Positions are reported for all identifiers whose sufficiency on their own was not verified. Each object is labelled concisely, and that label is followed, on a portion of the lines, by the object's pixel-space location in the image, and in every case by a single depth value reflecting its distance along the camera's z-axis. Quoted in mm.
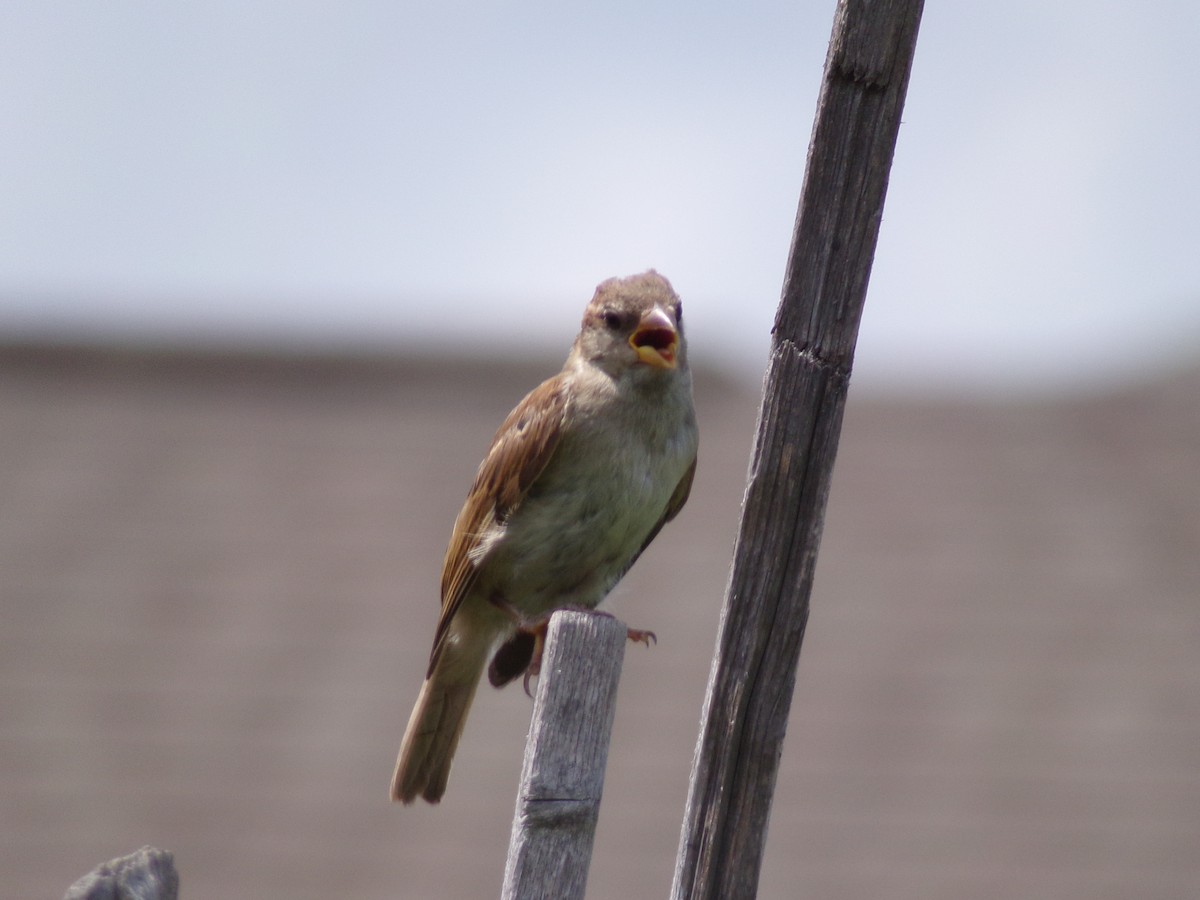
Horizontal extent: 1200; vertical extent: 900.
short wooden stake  5156
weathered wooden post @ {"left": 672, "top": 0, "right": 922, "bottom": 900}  5039
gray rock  4699
